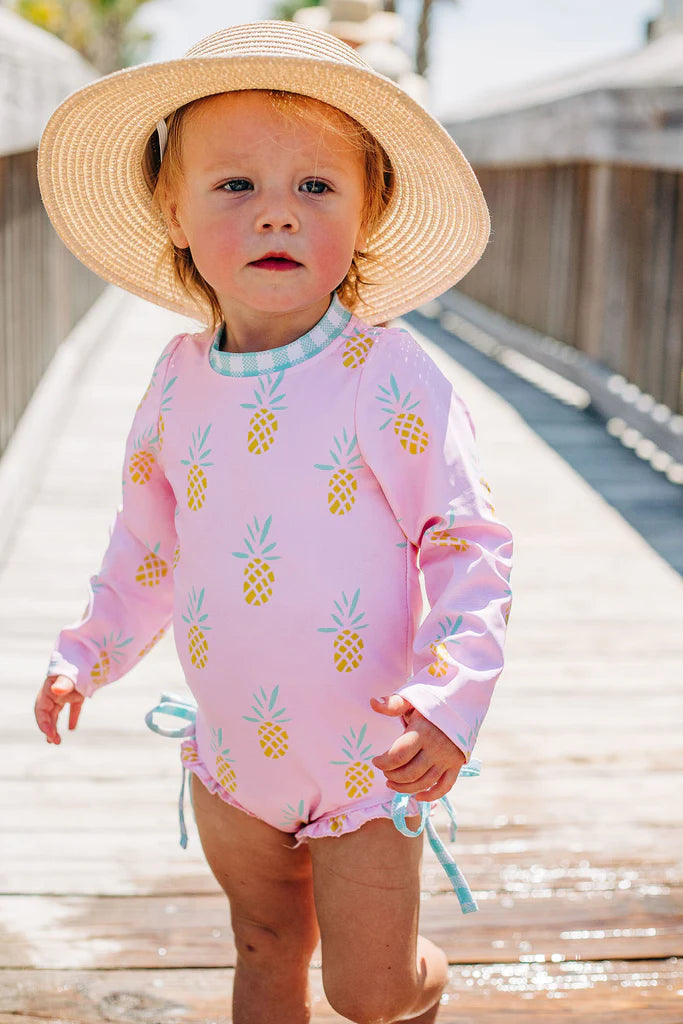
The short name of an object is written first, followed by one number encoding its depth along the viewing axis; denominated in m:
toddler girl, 1.70
